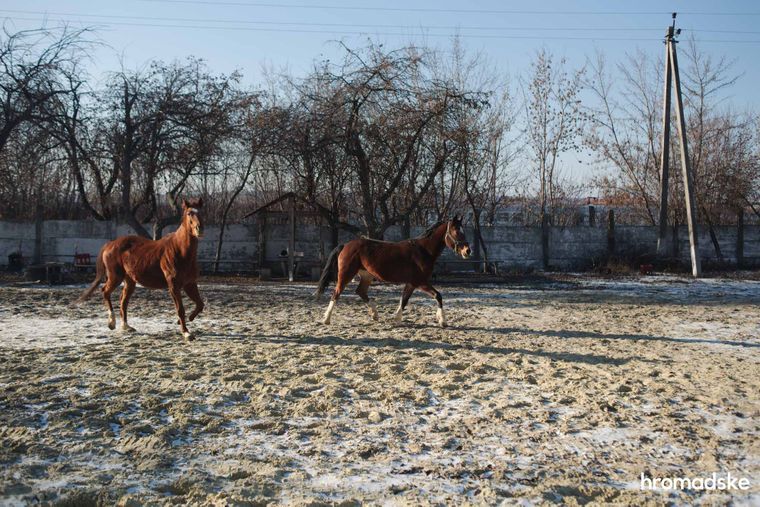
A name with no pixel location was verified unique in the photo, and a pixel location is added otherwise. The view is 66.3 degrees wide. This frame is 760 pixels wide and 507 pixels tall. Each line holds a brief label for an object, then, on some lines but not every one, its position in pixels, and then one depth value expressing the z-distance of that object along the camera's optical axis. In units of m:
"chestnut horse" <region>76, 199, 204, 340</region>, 7.77
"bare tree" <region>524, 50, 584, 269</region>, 25.47
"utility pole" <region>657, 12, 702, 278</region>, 18.41
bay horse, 9.15
